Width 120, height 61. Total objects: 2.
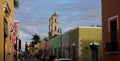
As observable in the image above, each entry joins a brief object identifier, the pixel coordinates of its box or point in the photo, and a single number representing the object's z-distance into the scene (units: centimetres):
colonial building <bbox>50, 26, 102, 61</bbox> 1689
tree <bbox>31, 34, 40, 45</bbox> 6087
